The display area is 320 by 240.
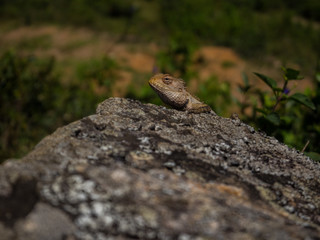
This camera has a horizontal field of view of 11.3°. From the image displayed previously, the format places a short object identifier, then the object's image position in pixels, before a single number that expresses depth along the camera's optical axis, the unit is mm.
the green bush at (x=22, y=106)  1267
